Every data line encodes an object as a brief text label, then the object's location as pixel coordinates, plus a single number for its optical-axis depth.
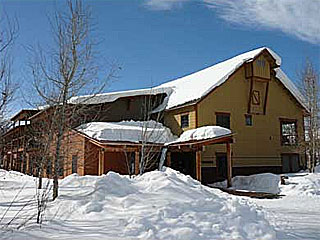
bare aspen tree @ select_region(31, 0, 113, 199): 10.40
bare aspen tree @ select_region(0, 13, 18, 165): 7.63
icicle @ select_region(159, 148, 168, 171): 19.10
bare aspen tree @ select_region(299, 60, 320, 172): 23.78
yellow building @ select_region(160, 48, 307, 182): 20.72
